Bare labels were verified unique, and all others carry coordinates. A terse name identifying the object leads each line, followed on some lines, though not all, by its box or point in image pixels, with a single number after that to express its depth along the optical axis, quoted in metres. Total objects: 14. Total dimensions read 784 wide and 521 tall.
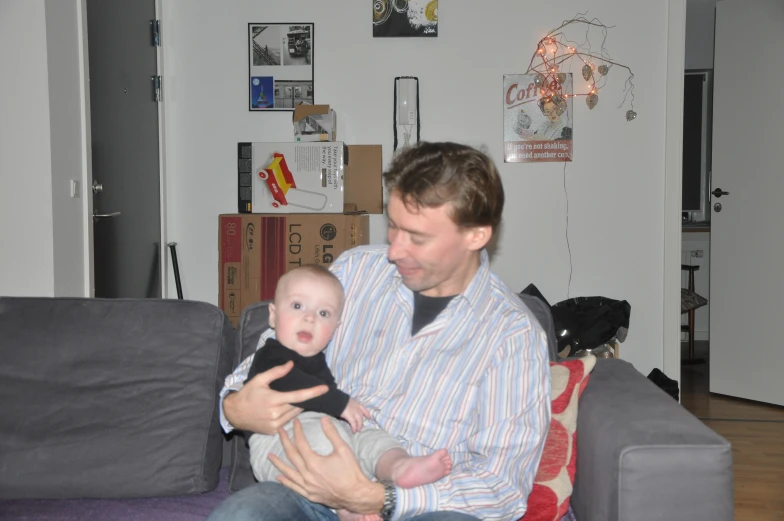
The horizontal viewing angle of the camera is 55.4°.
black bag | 3.89
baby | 1.39
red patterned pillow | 1.59
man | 1.38
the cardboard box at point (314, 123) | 4.10
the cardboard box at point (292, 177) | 4.01
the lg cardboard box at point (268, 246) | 3.91
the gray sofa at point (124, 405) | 1.75
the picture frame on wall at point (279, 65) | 4.26
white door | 4.29
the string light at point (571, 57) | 4.22
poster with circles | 4.21
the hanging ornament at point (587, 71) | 4.22
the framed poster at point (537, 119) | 4.23
